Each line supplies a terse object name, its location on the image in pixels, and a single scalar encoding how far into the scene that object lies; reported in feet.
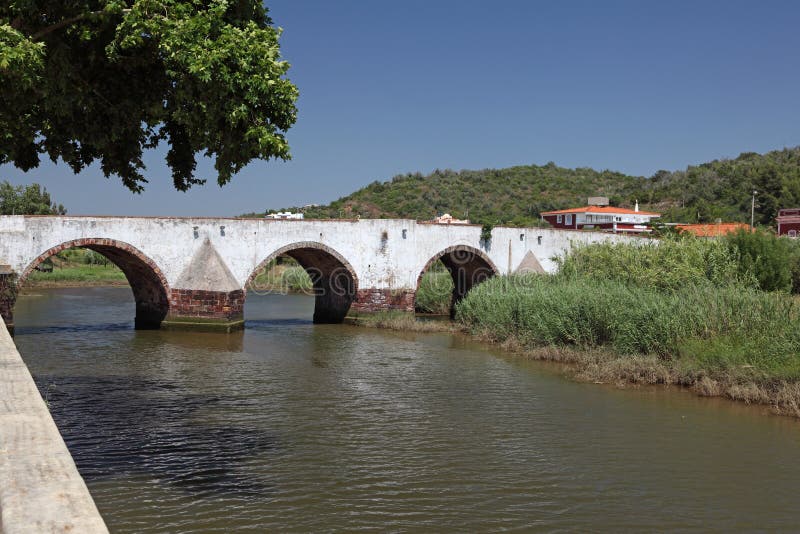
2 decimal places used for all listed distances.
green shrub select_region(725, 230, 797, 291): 87.86
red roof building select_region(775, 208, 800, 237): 144.77
